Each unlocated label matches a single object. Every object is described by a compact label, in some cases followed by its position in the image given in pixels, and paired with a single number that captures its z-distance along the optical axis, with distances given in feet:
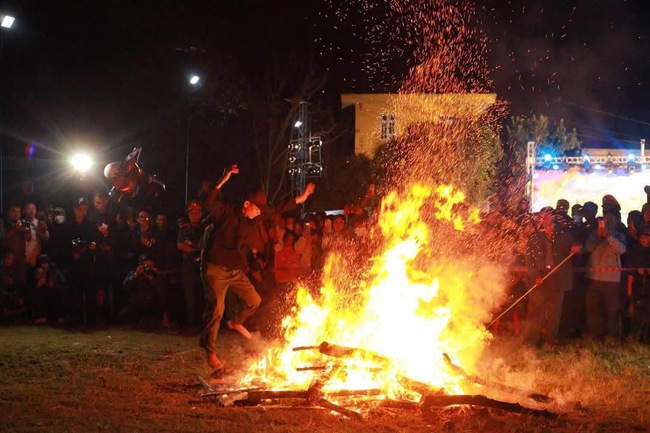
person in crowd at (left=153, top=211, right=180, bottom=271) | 43.55
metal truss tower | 111.55
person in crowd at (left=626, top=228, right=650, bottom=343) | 37.76
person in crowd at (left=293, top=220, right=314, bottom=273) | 38.50
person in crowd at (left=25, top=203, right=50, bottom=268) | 44.42
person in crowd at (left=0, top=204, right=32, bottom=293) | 43.55
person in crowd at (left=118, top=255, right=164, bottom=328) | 42.93
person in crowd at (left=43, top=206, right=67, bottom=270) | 44.29
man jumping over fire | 28.73
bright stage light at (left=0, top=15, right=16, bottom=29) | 44.21
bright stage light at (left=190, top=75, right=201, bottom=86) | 58.45
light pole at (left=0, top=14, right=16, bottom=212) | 44.27
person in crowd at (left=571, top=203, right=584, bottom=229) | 40.98
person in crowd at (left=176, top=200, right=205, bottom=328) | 40.14
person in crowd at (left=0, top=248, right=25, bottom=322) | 43.04
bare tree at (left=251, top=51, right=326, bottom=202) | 108.99
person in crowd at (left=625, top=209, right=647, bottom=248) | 39.60
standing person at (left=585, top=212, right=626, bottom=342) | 37.76
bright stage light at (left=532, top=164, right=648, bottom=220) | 56.03
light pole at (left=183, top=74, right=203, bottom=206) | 59.11
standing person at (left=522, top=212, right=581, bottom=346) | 36.22
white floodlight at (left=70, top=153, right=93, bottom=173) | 67.26
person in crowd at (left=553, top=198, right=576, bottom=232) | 37.98
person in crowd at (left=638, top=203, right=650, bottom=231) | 39.37
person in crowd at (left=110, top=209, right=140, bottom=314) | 44.39
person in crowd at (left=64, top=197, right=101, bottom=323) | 43.50
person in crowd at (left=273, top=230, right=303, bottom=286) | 38.14
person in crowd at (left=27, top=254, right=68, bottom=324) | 43.01
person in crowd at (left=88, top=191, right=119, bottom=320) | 43.88
